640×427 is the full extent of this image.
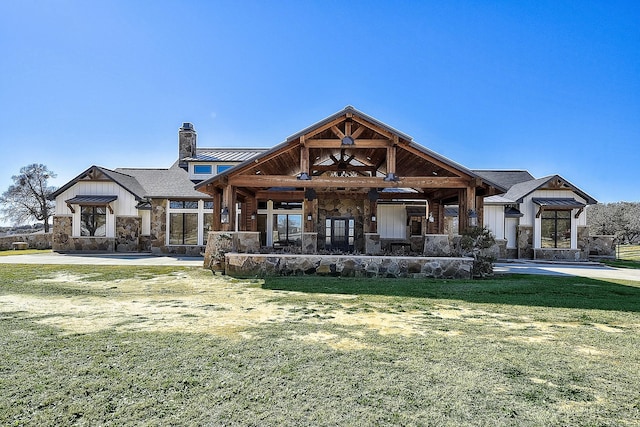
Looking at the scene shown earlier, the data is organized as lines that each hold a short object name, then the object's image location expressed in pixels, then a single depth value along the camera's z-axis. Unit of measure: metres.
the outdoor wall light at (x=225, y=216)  11.44
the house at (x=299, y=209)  14.35
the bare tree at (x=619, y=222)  27.83
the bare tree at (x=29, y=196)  32.56
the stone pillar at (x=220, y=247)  11.47
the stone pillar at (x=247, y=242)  11.68
